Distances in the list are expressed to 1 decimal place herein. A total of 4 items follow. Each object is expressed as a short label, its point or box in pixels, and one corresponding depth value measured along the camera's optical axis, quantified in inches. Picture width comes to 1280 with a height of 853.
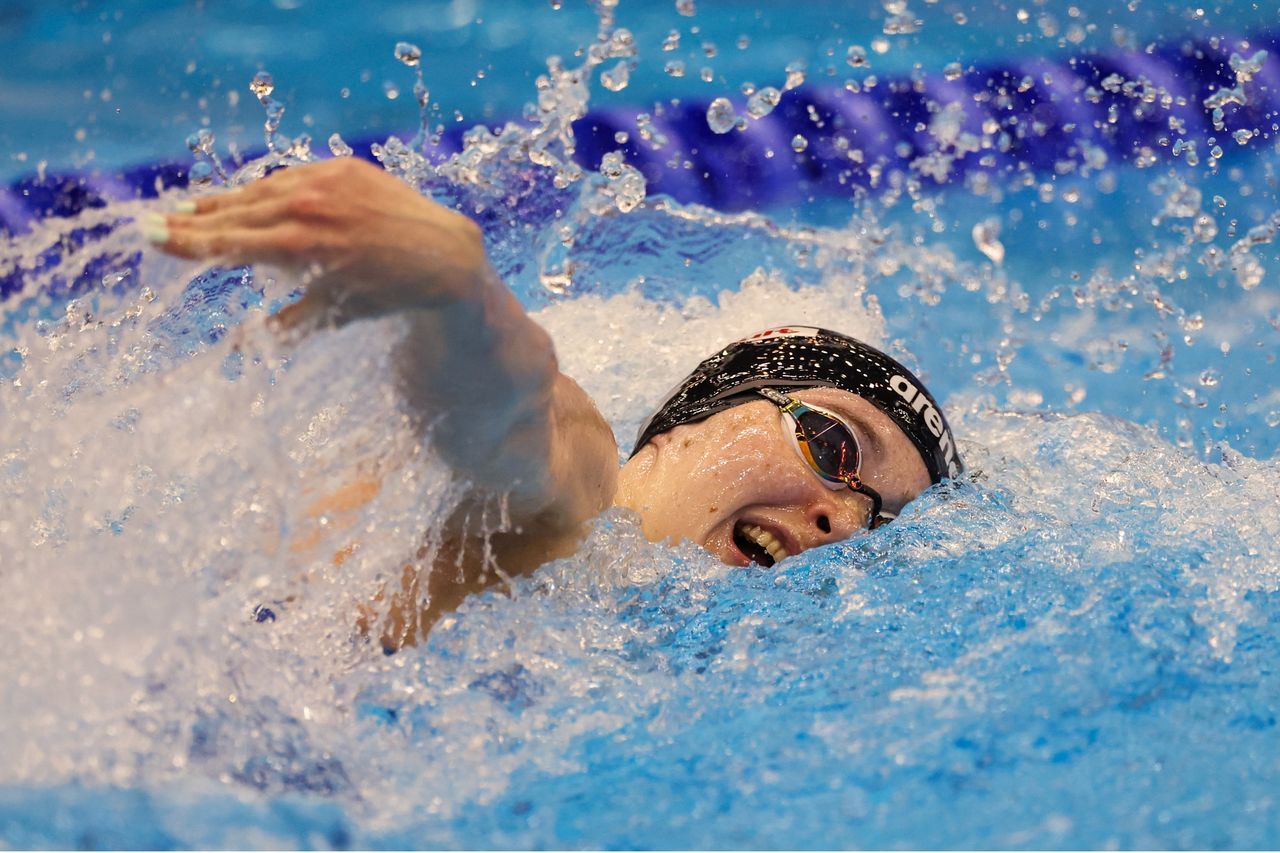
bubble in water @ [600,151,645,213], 196.9
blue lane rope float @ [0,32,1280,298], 287.6
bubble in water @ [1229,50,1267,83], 293.0
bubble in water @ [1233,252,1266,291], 270.2
